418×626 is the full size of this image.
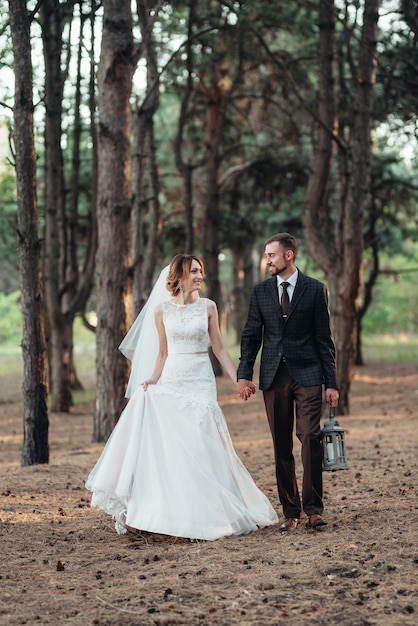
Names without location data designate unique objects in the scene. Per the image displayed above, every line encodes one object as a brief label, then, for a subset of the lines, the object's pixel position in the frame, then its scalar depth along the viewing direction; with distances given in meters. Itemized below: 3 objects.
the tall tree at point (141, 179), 16.83
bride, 7.33
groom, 7.27
